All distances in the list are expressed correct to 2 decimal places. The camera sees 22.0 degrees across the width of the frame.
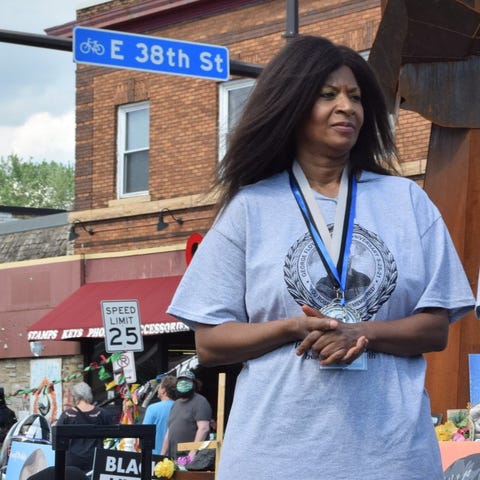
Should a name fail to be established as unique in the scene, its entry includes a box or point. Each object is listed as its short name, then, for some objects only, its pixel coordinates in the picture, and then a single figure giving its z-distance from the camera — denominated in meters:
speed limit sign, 17.23
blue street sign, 14.29
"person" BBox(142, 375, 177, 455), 14.55
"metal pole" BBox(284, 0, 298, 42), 14.68
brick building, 21.12
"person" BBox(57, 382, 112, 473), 12.57
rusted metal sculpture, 8.43
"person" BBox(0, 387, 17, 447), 19.83
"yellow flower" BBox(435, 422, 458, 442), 7.18
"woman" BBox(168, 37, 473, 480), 2.81
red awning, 20.69
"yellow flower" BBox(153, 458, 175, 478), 9.48
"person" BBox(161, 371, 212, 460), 13.77
